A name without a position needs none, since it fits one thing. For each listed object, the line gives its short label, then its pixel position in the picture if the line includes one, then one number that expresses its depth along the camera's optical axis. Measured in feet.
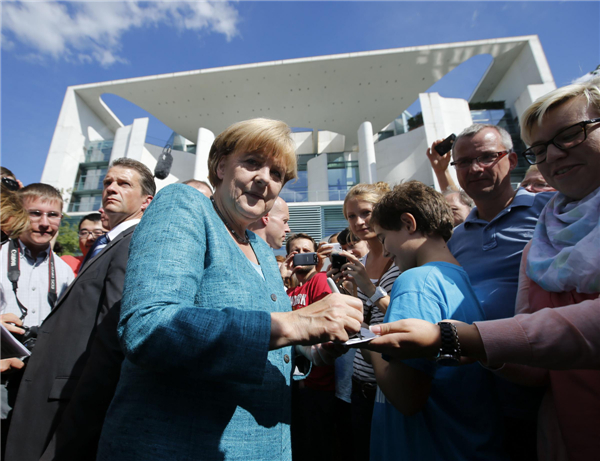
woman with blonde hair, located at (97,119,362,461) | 2.97
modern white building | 72.33
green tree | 68.85
